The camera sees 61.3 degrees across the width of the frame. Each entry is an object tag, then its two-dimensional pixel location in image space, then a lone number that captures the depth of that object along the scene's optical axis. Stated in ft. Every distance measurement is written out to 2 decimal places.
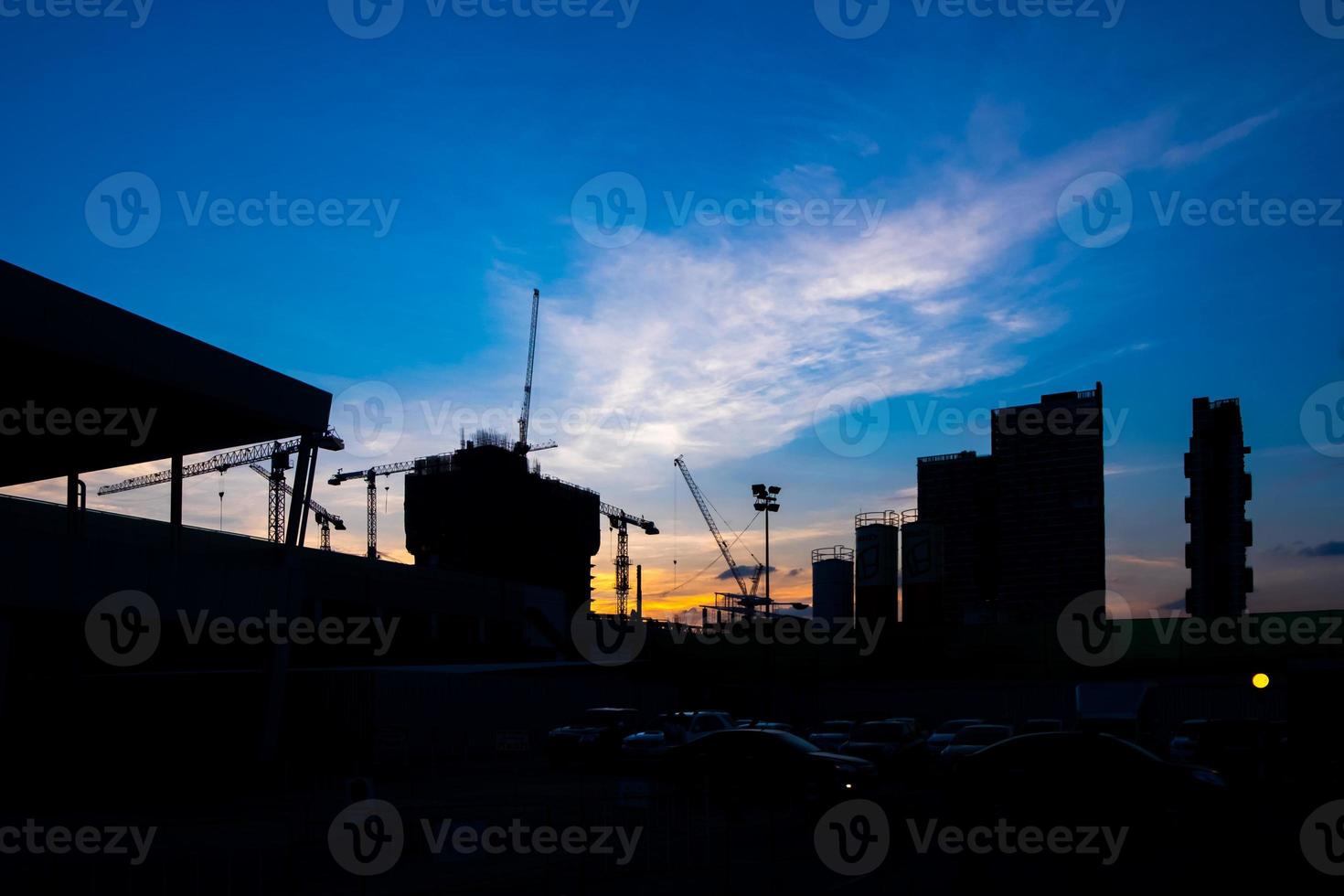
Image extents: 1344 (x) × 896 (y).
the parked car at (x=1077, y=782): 59.11
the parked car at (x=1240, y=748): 89.81
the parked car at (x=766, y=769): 75.77
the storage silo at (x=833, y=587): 396.98
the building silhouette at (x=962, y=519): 549.13
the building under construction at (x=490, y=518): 560.61
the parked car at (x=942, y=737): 116.37
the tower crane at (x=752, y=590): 461.45
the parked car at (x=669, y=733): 111.75
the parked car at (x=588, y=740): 118.93
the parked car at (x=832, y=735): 120.06
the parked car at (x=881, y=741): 111.65
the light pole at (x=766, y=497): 223.30
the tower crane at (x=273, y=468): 520.42
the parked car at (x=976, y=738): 99.14
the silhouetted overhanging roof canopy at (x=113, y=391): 86.43
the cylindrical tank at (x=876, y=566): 341.82
